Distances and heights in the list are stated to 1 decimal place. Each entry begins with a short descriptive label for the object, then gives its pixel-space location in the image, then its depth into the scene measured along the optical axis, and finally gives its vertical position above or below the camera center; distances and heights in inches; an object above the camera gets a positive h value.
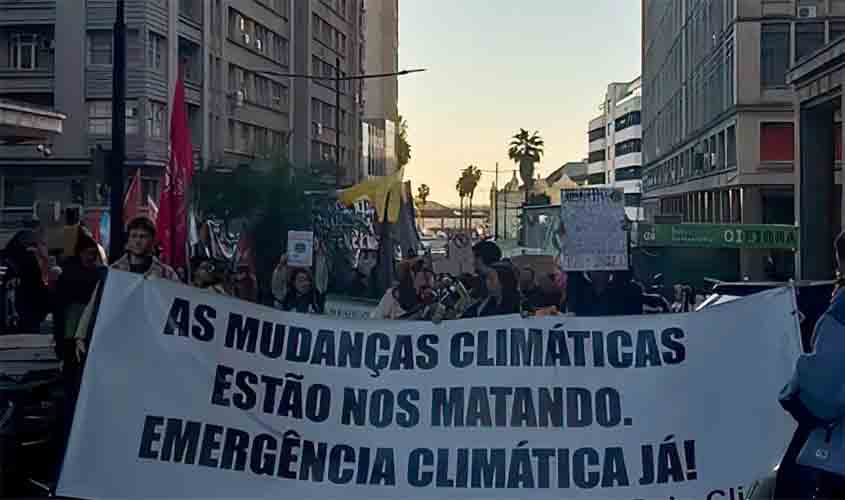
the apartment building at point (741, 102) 1441.9 +161.2
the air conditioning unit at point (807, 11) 1425.9 +241.6
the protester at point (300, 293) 508.4 -22.8
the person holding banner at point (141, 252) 352.2 -4.9
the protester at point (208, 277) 434.9 -14.4
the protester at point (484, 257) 449.7 -7.8
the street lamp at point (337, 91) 1233.7 +139.6
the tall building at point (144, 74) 1235.9 +158.6
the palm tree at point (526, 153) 3612.2 +230.2
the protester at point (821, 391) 205.9 -24.5
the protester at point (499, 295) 424.8 -19.7
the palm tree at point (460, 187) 5599.4 +207.2
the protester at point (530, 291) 414.6 -19.5
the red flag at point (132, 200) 683.6 +17.7
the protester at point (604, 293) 435.8 -19.7
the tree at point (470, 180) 5434.1 +228.5
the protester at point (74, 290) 387.5 -16.8
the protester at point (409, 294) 487.8 -22.6
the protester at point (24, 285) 566.6 -22.5
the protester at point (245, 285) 526.6 -21.1
